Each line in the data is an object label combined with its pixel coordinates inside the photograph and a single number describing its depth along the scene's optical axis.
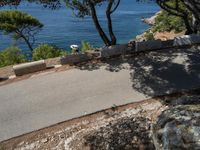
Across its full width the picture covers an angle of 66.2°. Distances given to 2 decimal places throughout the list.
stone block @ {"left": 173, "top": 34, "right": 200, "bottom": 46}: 8.34
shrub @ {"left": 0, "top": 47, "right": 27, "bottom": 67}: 10.77
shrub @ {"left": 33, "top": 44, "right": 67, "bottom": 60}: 10.49
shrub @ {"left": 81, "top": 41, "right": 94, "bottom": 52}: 10.18
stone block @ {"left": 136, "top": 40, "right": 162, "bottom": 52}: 8.13
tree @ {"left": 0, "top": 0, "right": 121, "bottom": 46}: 7.78
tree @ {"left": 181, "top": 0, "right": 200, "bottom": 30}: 5.37
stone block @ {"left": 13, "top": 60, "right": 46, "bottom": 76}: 7.58
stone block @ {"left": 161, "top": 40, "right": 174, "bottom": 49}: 8.37
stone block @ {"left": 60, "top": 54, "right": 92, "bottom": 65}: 7.83
